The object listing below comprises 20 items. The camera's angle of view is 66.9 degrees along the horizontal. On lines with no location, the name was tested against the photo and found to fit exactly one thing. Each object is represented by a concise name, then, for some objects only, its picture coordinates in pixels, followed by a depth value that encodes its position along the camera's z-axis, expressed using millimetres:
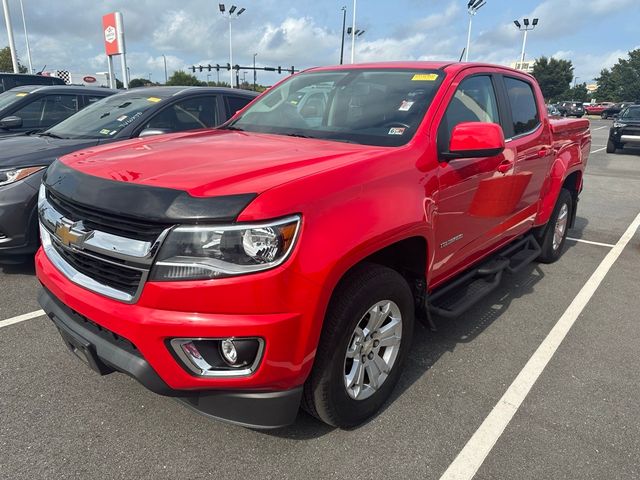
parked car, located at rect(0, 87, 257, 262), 4102
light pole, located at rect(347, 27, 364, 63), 42859
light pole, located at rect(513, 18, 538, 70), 58406
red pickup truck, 1841
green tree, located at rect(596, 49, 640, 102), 93875
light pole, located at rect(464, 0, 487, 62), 43212
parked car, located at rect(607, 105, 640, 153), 16219
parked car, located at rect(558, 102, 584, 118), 49188
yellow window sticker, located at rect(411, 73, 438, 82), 3053
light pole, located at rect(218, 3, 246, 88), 49162
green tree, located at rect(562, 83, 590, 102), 89488
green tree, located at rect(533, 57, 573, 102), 77438
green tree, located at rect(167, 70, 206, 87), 67562
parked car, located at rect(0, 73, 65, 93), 10516
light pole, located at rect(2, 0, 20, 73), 21469
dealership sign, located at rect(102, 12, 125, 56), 19723
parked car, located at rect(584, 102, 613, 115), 60669
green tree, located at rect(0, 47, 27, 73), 45812
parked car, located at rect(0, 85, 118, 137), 6594
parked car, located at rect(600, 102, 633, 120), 53453
